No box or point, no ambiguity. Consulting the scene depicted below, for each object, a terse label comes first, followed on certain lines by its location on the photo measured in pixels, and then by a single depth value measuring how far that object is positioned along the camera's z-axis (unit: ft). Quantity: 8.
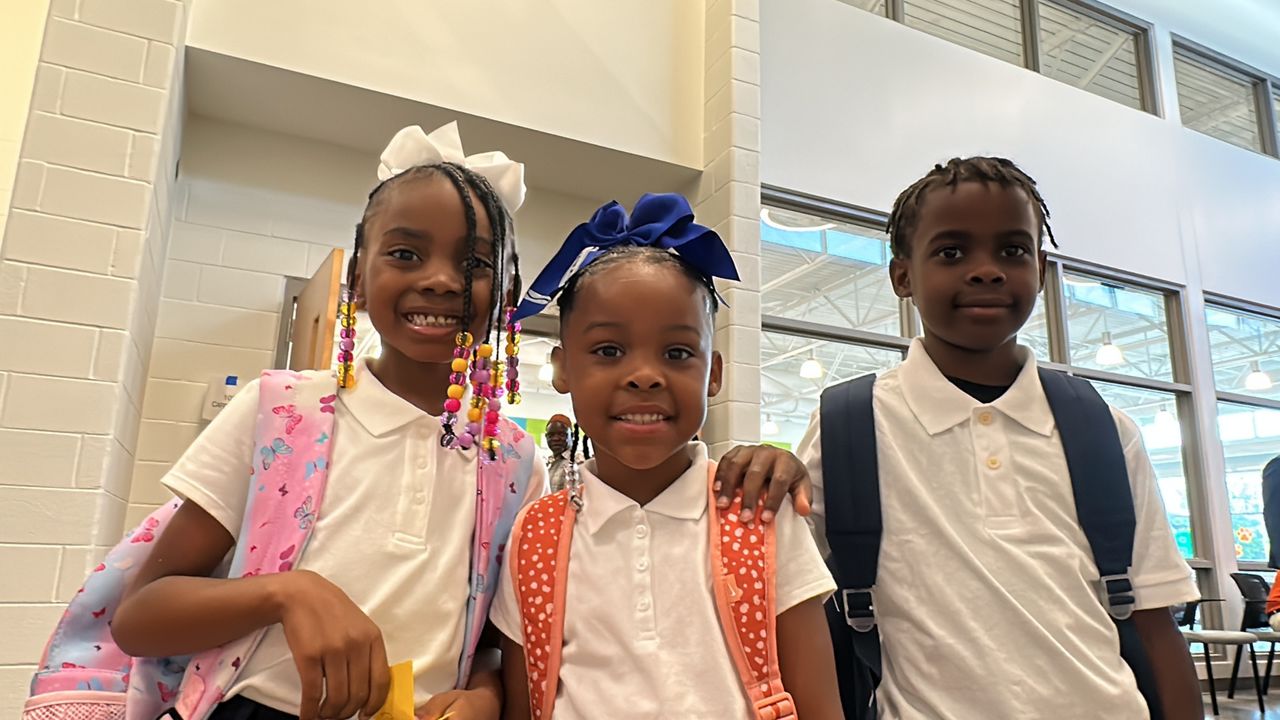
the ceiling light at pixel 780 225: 14.98
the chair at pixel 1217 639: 14.01
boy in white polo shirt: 3.44
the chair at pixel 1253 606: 16.34
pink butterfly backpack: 3.01
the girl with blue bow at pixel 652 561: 3.13
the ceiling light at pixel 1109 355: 18.30
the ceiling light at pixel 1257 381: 20.37
